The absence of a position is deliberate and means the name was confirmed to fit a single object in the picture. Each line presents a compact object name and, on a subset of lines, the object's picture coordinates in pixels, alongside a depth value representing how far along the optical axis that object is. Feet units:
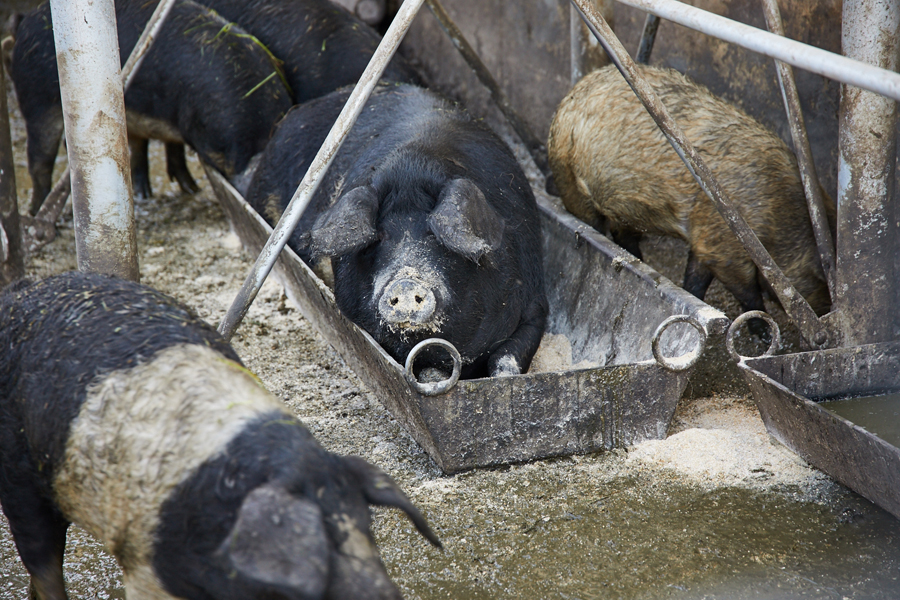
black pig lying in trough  20.65
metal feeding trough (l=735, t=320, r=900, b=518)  17.89
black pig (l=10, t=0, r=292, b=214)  34.30
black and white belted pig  11.43
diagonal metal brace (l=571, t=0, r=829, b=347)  20.13
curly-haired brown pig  25.68
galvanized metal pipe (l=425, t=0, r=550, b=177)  35.86
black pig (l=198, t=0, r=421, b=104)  36.11
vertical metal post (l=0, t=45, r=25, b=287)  27.12
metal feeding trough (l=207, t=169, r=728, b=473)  20.11
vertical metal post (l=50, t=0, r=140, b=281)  20.86
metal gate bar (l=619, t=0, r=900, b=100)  13.70
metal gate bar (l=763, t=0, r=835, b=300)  21.84
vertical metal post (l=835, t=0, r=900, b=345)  20.44
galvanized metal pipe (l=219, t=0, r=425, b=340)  20.12
